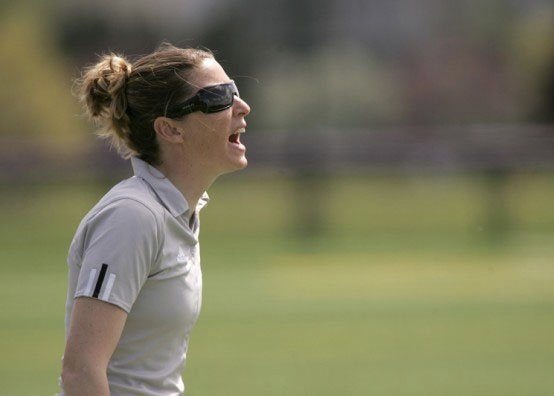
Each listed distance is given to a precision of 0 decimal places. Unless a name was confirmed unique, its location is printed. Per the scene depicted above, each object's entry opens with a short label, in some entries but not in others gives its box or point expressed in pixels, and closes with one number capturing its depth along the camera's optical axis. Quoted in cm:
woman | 655
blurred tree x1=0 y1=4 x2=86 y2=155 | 7725
